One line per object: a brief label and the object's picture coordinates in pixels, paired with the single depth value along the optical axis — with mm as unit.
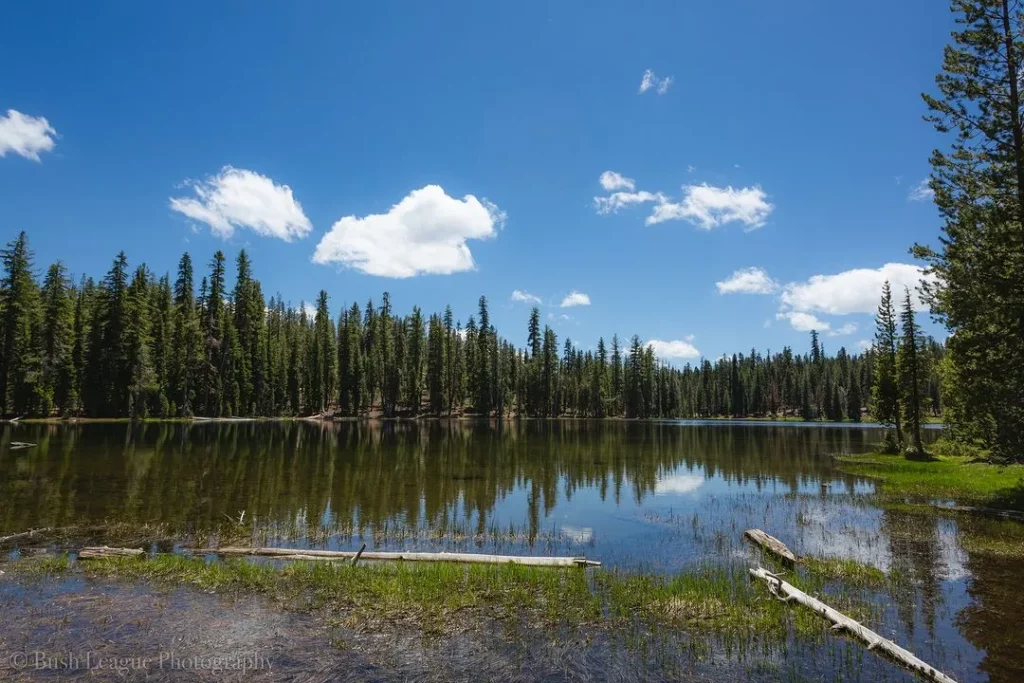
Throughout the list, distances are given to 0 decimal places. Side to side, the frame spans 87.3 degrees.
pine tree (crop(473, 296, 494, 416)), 123188
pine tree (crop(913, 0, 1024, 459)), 19000
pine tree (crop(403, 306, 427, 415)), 118875
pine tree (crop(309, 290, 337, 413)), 108188
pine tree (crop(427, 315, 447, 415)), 115062
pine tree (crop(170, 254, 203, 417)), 81938
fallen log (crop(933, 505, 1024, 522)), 21098
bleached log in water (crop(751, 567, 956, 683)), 8805
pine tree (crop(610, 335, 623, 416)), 154000
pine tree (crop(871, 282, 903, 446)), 57156
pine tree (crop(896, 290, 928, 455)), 51406
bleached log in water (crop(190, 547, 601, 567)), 14836
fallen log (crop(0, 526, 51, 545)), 16416
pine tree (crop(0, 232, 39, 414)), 68875
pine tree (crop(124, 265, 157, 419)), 75625
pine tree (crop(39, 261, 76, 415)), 70750
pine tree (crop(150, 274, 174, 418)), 78812
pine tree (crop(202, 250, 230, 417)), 86562
